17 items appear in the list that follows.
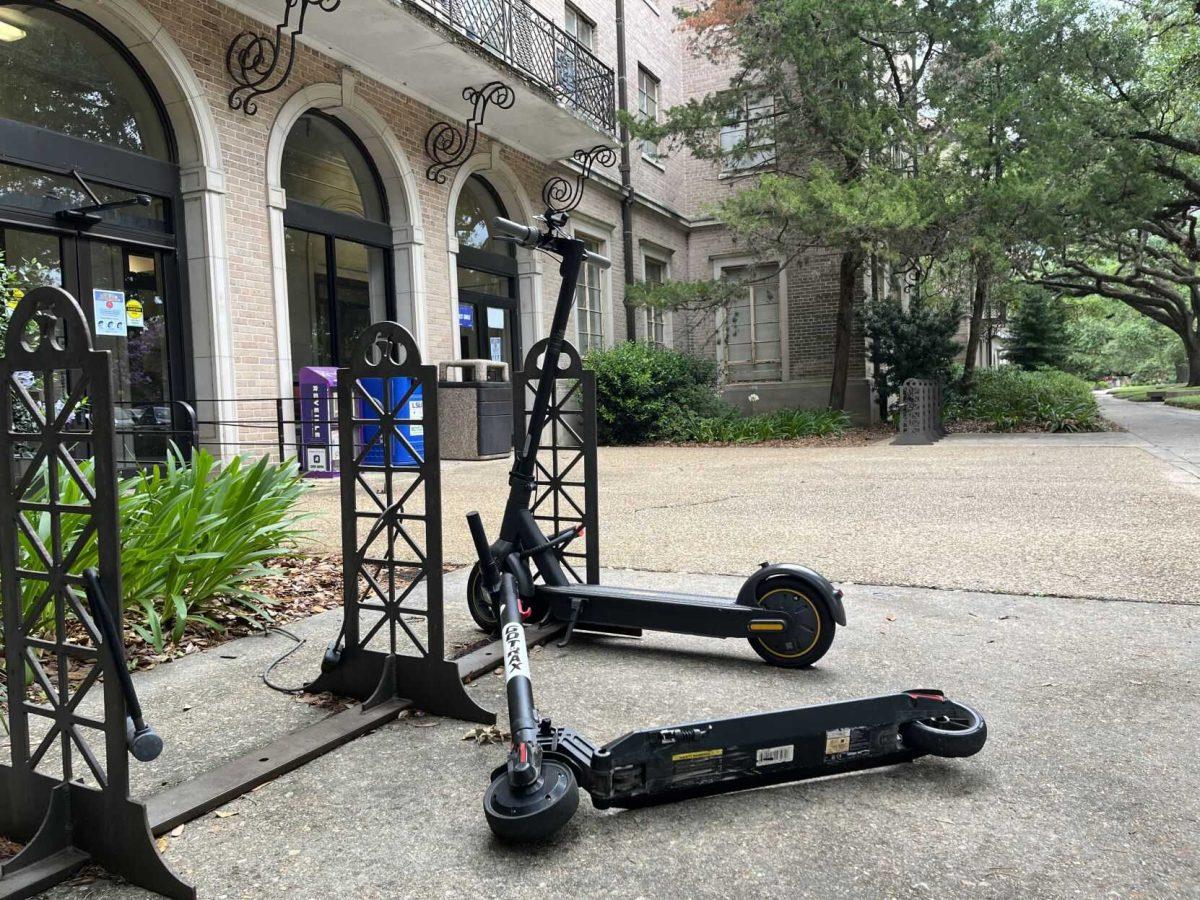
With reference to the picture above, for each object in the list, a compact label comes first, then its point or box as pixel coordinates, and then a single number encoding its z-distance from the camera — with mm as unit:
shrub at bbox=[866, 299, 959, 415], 15938
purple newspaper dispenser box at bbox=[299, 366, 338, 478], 9742
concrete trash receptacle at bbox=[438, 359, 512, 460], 11649
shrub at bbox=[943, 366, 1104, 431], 15289
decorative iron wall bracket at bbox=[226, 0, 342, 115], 9227
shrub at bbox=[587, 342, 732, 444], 14938
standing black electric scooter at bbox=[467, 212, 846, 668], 3195
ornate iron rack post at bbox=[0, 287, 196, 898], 1843
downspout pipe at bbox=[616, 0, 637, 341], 17797
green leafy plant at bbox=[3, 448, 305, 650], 3631
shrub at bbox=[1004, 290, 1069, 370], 30078
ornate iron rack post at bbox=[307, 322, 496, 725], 2768
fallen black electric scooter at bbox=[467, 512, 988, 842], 1999
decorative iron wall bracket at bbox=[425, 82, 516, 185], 12266
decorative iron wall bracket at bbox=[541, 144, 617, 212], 15523
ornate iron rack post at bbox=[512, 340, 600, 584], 3811
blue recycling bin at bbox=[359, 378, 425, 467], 9679
